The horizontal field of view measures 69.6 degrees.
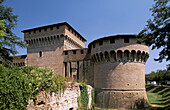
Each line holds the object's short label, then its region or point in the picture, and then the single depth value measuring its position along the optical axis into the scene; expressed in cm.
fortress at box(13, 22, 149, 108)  1510
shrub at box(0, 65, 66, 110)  431
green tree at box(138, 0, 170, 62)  1036
